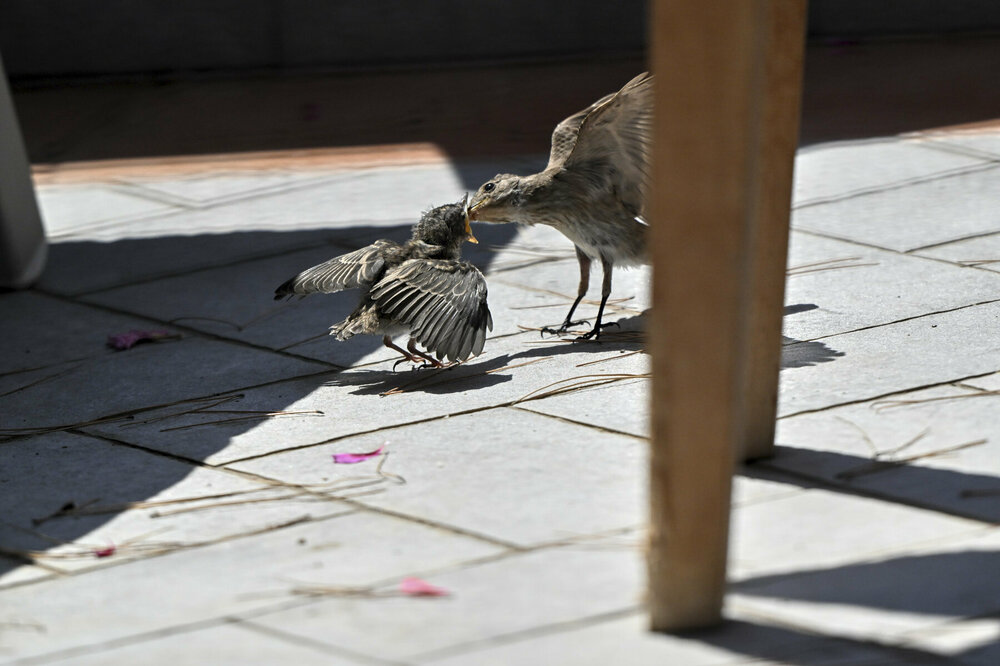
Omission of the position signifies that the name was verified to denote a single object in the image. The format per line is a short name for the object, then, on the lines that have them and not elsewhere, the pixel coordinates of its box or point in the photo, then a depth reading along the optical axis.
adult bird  10.99
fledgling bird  9.84
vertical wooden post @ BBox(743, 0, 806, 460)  7.51
